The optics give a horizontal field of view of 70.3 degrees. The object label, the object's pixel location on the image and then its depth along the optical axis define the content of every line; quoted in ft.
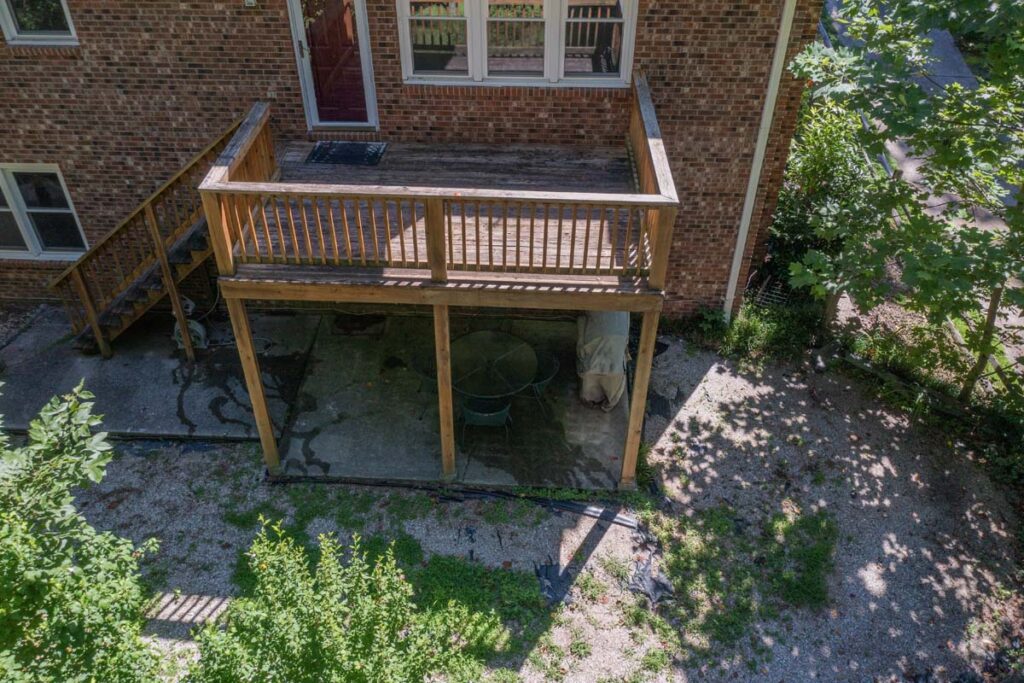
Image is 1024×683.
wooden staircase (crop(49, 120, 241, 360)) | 30.22
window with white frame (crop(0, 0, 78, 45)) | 27.55
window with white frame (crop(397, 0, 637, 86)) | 27.30
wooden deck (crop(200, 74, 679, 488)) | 21.33
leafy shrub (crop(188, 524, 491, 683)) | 14.82
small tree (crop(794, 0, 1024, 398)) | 21.38
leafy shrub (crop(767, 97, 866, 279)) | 37.47
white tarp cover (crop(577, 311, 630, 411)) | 28.40
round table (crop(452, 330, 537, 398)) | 28.37
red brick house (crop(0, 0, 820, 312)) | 27.12
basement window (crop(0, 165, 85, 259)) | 32.24
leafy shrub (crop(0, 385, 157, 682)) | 13.53
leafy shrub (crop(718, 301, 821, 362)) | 33.45
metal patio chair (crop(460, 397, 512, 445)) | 27.68
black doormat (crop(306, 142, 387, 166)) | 28.66
